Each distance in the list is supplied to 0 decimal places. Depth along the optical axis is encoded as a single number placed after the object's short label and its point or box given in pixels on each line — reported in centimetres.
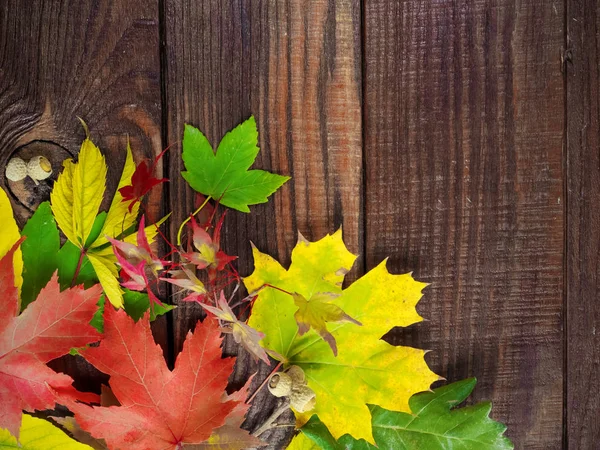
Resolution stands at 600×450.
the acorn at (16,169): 70
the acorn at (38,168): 70
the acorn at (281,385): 69
